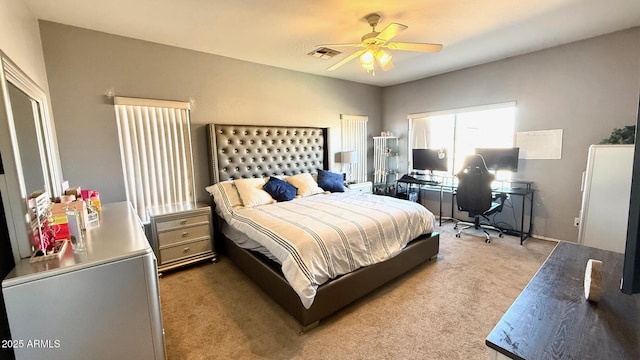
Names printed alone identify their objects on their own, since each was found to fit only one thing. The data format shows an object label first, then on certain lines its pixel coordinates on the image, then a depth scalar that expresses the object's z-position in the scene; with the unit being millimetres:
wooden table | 796
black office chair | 3441
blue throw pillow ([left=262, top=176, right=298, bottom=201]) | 3344
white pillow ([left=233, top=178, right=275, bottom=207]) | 3127
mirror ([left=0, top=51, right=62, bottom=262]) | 1227
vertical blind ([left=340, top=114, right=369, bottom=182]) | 4934
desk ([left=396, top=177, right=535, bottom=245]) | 3600
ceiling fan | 2290
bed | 1987
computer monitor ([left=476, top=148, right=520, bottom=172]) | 3680
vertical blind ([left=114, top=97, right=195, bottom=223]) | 2932
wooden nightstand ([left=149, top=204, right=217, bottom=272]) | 2807
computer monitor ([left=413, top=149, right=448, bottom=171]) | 4496
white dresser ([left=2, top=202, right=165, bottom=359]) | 1124
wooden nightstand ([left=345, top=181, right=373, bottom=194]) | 4605
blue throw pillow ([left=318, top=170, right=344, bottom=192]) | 3975
